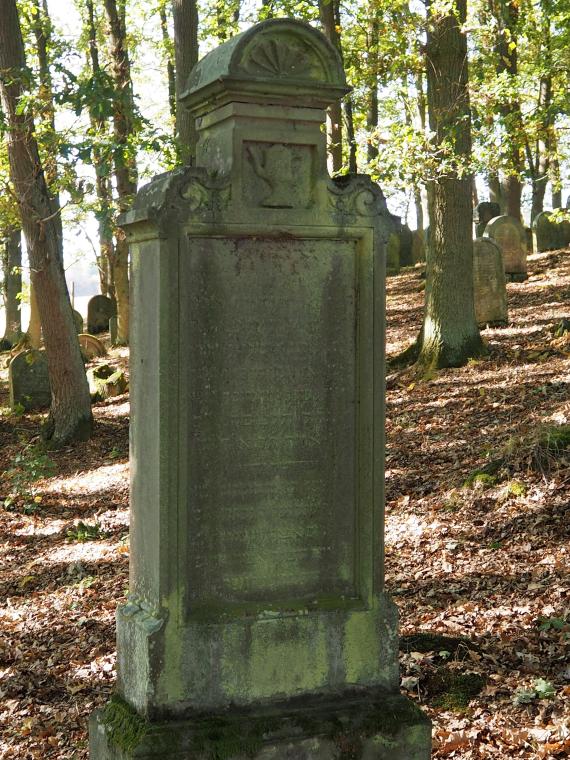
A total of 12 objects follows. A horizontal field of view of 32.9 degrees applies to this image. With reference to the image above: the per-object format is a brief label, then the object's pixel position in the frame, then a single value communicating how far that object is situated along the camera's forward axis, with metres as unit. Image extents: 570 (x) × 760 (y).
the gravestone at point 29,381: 17.61
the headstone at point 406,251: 29.53
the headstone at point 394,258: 27.34
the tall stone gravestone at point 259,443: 4.36
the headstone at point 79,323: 27.72
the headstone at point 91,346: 22.28
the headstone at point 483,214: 25.98
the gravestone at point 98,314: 29.02
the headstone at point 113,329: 25.27
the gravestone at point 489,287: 15.85
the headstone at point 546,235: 25.75
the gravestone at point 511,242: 20.38
